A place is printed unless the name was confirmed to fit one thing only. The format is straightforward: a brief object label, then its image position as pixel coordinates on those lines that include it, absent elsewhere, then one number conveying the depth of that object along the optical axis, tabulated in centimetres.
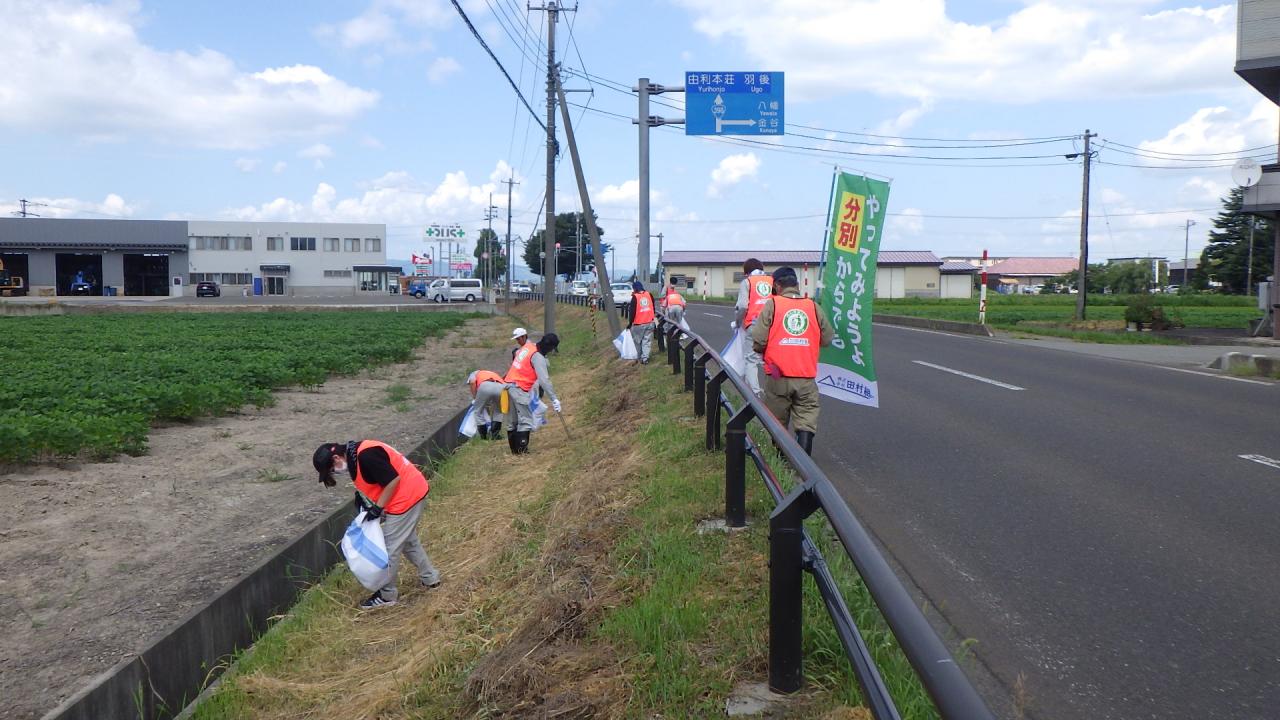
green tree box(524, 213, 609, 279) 10319
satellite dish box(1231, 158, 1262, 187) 2350
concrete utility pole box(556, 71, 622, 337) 2362
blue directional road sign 2144
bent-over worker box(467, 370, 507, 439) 1164
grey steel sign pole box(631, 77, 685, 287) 2091
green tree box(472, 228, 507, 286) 13325
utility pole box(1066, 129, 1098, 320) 3641
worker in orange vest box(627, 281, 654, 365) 1634
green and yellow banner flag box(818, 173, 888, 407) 851
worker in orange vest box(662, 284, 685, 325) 1711
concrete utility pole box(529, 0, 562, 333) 2519
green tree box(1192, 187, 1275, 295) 6431
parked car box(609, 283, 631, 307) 4862
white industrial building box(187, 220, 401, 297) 8250
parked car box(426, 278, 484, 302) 7112
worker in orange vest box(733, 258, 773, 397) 973
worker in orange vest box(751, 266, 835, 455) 766
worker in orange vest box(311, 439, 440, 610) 676
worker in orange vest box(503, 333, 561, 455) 1164
